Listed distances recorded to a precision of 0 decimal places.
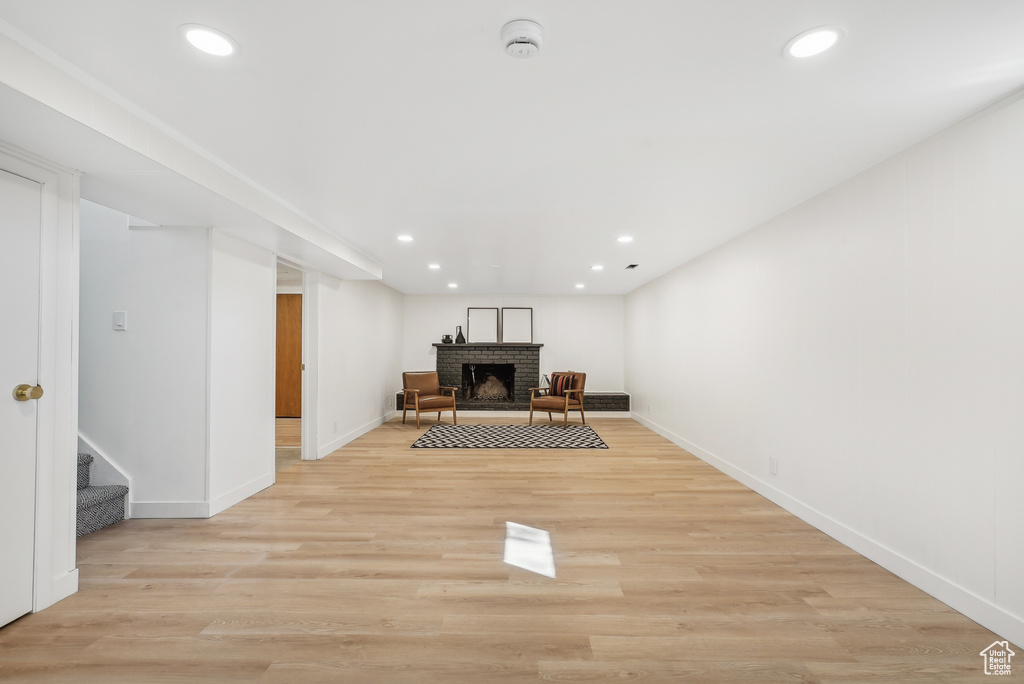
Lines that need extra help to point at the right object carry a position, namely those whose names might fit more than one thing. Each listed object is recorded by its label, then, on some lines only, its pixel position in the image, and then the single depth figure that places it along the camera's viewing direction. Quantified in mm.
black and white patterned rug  5838
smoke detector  1485
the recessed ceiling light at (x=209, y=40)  1511
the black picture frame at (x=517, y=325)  8703
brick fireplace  8656
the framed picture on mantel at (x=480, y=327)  8711
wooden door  7812
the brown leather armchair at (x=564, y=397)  7277
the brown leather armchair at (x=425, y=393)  7189
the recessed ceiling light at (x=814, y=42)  1524
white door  2016
